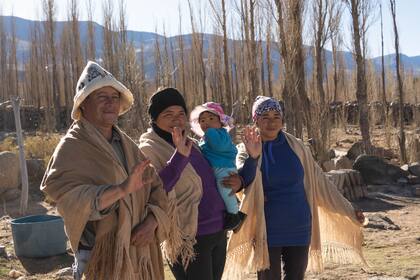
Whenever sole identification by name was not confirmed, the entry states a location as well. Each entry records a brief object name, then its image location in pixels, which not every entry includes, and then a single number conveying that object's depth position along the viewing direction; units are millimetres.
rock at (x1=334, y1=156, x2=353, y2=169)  10281
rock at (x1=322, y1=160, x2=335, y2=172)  10195
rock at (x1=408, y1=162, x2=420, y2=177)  9859
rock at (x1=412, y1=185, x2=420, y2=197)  8884
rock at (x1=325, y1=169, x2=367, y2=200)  8281
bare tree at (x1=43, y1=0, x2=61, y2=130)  19953
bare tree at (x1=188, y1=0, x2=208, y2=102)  16516
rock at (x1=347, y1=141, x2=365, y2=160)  12130
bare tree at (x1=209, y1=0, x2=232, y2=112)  13963
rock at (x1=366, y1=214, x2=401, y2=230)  6246
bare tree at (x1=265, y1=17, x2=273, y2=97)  11450
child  2576
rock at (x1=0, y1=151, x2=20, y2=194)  9188
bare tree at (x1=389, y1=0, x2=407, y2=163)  11430
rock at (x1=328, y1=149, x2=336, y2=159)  10855
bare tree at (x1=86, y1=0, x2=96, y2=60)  21077
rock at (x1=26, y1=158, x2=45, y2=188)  9914
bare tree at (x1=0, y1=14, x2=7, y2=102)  23453
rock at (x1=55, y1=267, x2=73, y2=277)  4819
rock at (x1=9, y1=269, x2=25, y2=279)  4973
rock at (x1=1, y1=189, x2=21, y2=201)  9109
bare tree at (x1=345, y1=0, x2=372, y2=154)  10258
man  1939
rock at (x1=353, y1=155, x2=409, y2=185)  9695
